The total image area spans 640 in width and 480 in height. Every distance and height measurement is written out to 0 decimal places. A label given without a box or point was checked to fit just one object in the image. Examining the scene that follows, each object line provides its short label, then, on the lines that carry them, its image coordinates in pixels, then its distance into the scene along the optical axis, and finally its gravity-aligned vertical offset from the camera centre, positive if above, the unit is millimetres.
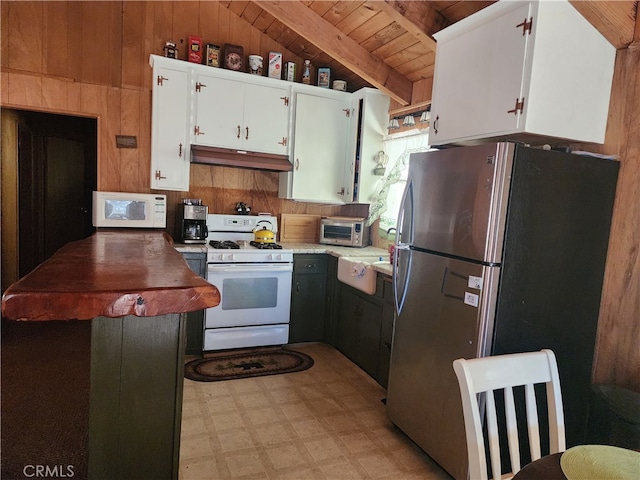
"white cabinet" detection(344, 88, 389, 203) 3748 +691
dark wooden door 4785 -8
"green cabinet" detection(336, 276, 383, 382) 3045 -901
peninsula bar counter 1145 -507
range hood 3385 +387
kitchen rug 3059 -1251
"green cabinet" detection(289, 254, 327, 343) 3619 -775
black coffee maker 3451 -167
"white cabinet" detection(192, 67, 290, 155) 3434 +785
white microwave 3244 -102
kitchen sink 3010 -442
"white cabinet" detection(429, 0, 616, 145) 1856 +709
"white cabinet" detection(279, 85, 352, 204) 3760 +592
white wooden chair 1101 -502
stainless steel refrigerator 1813 -216
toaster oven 3854 -186
